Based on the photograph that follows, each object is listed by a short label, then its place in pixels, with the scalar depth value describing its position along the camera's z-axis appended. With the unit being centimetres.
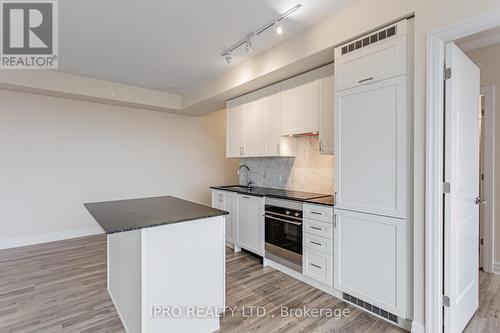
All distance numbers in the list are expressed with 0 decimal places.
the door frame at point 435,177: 183
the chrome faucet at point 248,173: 458
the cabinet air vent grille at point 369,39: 208
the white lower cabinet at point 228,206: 392
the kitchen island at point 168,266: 175
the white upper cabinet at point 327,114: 280
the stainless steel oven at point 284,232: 290
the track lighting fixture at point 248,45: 280
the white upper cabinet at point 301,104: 299
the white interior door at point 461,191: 184
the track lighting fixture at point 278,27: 243
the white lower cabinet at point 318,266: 254
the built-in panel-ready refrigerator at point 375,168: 200
